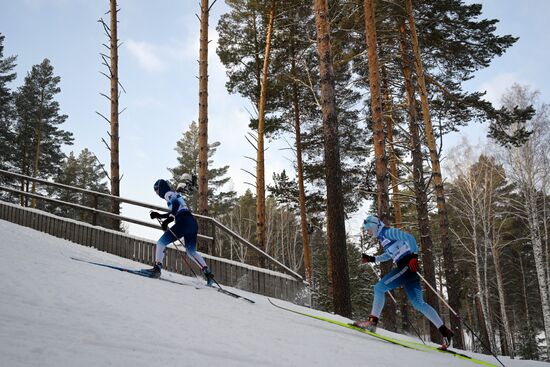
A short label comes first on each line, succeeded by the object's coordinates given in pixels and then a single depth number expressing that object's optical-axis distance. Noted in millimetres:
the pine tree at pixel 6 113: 30000
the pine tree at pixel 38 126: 31359
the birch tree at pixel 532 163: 19484
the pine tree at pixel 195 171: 35156
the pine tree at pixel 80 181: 36662
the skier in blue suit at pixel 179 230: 7242
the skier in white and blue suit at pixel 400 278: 6129
